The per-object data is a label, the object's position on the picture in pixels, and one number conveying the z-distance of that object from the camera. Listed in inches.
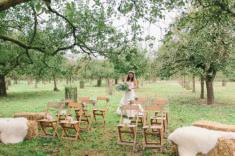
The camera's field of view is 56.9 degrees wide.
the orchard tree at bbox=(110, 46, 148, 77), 306.7
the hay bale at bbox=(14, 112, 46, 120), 288.7
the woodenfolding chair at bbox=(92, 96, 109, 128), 301.6
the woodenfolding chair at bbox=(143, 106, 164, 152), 212.3
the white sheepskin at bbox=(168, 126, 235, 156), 176.8
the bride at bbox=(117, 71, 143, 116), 358.3
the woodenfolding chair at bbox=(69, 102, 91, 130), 272.6
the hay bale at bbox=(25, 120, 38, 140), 250.4
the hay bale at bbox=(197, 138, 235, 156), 169.9
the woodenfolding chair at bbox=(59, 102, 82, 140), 242.5
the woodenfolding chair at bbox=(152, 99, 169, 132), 274.3
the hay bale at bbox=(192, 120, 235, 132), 192.8
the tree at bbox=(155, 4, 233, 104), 442.0
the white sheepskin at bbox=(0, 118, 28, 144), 241.3
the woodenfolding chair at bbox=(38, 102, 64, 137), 248.6
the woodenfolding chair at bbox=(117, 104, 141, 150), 221.0
